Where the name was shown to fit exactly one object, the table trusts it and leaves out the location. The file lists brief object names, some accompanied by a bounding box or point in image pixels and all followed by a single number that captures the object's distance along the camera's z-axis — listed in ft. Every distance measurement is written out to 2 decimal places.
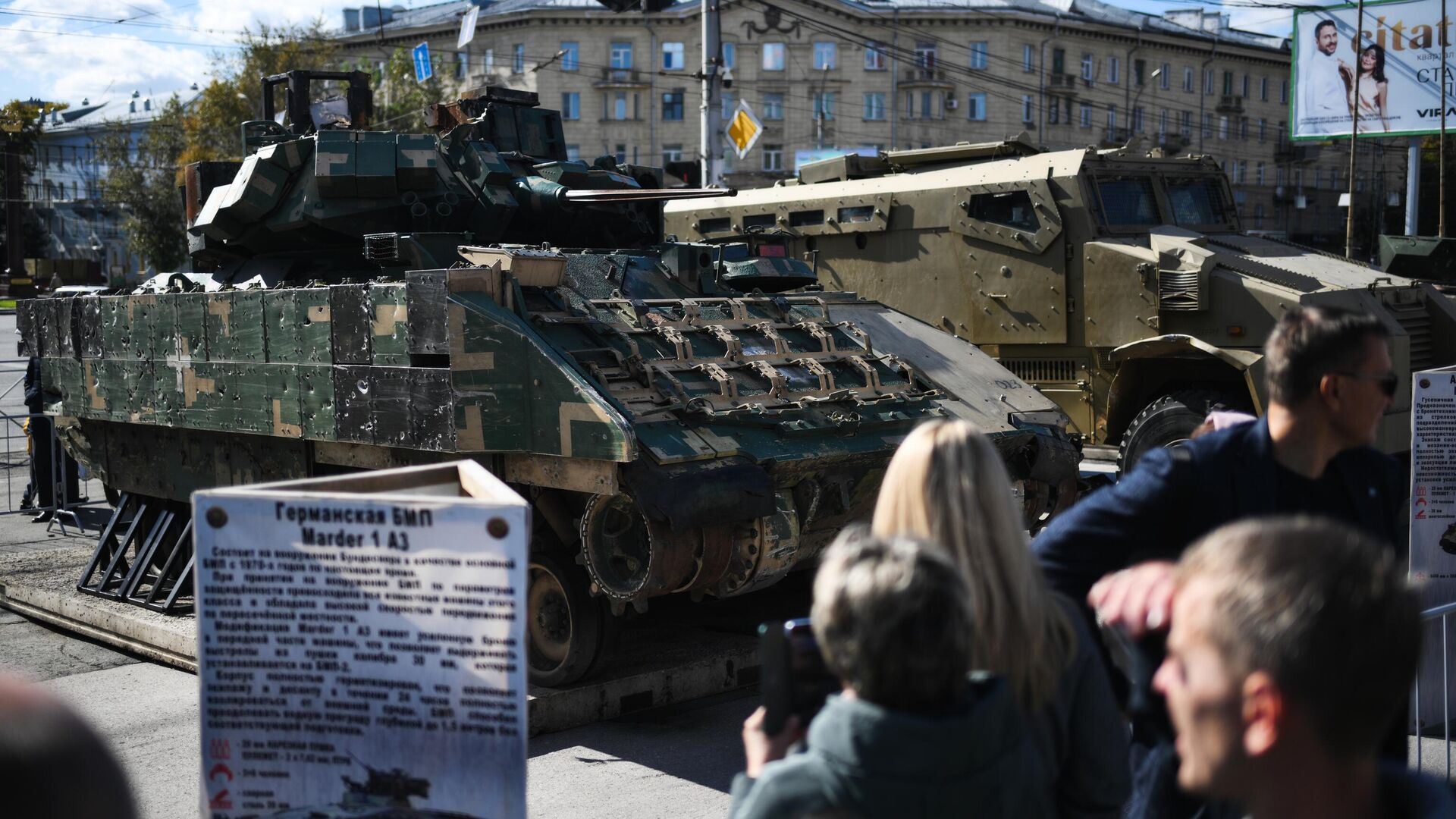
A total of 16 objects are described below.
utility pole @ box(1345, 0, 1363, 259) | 65.03
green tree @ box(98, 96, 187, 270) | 138.00
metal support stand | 30.07
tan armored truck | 35.27
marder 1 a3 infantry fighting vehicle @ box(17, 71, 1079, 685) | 22.02
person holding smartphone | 7.02
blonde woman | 8.43
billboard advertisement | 76.79
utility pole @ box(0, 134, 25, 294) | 128.98
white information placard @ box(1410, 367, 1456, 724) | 19.63
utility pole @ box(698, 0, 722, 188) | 54.44
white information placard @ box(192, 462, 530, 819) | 9.73
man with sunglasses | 9.67
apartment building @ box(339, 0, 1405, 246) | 161.38
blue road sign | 81.56
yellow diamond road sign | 61.57
